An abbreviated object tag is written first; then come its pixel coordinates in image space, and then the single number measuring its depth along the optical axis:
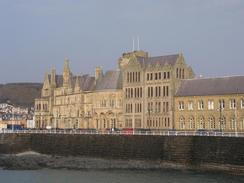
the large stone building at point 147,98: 102.50
